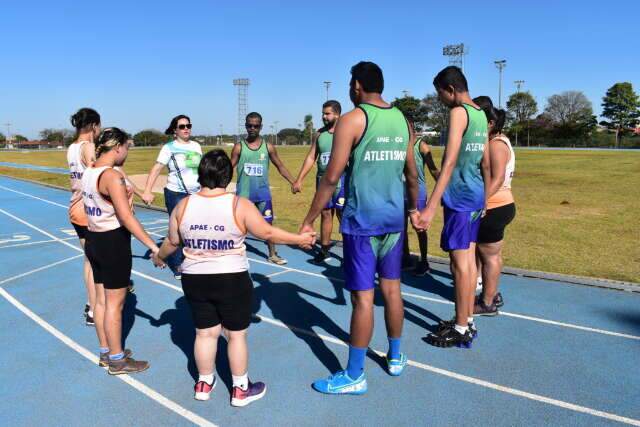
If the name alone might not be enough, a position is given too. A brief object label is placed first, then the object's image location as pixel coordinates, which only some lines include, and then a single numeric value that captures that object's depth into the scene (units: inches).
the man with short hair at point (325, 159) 243.1
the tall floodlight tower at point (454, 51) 2532.0
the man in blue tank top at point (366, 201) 120.1
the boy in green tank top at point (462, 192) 142.3
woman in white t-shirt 232.8
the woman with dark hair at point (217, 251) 113.7
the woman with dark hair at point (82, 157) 168.4
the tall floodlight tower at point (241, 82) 3230.8
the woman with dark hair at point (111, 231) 130.5
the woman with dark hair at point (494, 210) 166.7
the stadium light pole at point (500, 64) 2426.2
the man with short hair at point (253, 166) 255.3
